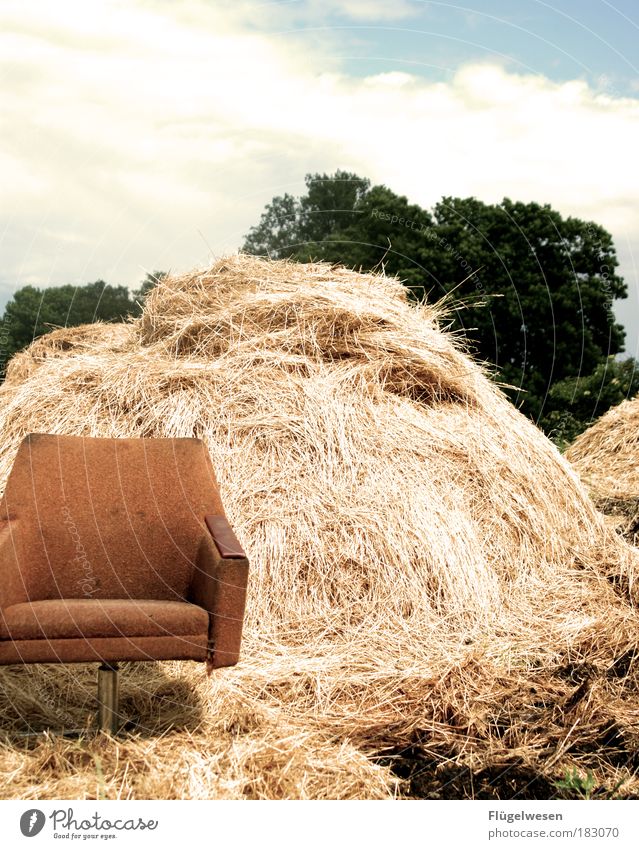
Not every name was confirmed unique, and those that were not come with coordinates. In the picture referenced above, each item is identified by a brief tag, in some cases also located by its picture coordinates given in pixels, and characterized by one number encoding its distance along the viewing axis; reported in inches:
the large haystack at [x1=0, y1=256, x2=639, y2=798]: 126.3
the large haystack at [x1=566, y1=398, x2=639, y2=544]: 280.8
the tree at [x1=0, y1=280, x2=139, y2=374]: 366.6
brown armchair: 118.3
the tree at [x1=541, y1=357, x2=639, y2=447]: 448.1
